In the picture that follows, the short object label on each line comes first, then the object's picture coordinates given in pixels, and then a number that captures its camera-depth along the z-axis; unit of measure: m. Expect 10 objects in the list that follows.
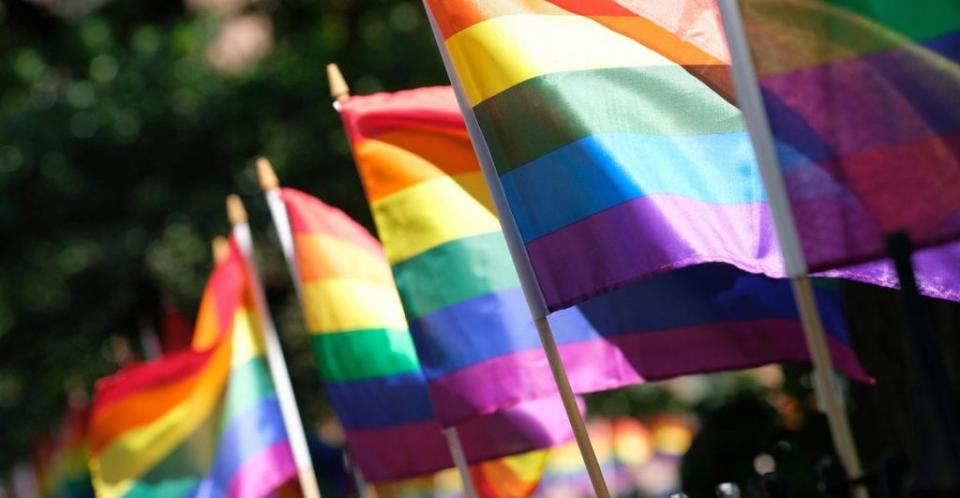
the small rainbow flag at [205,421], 21.01
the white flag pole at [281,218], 19.97
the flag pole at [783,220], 9.75
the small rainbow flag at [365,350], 18.74
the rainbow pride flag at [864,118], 9.52
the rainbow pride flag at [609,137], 12.73
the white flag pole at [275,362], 20.45
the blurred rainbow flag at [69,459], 32.20
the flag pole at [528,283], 12.58
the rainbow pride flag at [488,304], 15.83
